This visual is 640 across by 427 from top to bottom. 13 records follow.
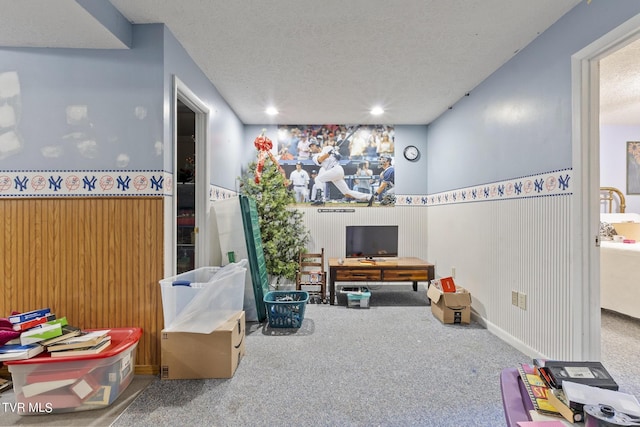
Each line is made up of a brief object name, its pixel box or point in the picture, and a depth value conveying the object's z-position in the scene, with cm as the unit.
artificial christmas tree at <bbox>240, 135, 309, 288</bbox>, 409
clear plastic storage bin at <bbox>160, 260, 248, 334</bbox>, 207
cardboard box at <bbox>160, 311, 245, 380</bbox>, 212
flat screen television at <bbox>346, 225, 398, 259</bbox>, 416
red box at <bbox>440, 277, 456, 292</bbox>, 329
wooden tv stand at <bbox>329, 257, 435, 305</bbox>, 376
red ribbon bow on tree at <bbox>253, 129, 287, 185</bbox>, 413
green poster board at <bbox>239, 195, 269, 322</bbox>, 319
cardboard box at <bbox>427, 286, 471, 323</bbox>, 316
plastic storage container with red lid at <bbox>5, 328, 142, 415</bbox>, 172
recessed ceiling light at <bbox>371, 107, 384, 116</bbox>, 396
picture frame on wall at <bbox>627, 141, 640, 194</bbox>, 455
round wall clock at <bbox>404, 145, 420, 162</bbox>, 474
